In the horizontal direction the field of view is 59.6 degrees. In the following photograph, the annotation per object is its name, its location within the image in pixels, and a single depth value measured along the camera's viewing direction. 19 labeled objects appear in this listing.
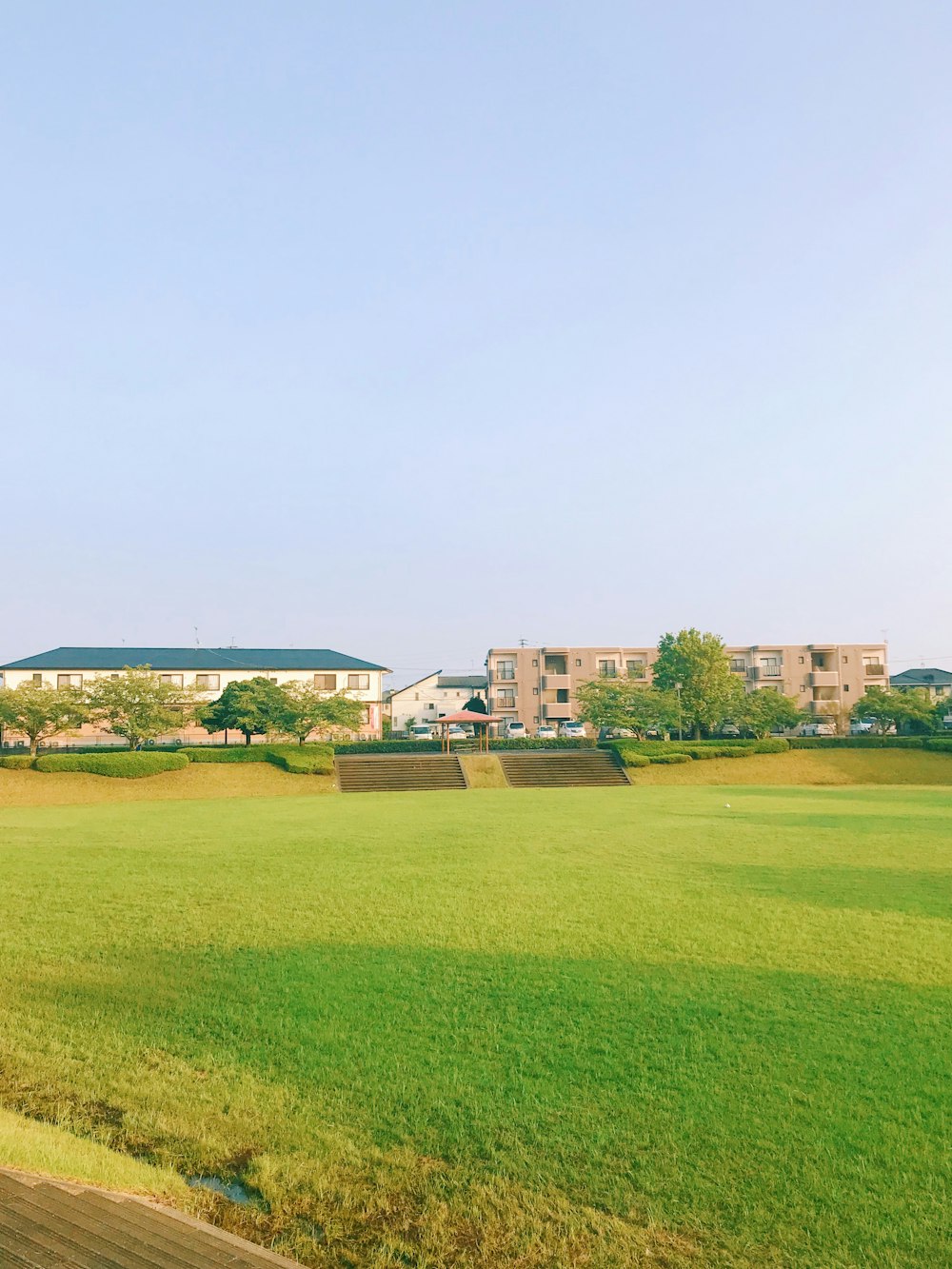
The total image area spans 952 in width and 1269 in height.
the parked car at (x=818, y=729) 63.38
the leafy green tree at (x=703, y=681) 48.47
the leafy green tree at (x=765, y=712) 47.38
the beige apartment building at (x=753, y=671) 68.06
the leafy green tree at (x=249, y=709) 41.47
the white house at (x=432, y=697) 80.88
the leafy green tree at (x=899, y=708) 51.47
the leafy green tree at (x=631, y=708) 44.28
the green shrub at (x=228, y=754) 35.03
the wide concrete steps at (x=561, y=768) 35.38
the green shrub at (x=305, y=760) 34.56
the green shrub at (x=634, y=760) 36.59
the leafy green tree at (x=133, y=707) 36.75
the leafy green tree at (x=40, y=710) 35.44
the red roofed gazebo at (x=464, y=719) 39.69
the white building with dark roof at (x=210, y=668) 53.75
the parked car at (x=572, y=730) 56.81
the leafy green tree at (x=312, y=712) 41.06
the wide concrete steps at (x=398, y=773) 34.09
